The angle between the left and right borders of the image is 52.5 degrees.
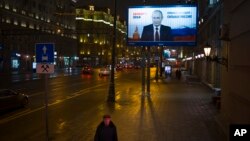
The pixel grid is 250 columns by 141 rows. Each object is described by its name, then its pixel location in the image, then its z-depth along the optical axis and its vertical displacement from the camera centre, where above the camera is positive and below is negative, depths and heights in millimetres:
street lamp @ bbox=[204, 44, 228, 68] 9877 +191
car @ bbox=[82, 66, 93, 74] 45409 -1358
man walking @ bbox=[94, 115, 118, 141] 5253 -1418
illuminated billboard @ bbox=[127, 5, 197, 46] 18452 +2884
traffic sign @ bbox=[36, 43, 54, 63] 7645 +346
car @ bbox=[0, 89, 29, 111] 13135 -1950
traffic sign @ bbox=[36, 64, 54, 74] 7705 -139
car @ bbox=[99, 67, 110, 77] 40652 -1389
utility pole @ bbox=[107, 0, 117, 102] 16260 -1580
